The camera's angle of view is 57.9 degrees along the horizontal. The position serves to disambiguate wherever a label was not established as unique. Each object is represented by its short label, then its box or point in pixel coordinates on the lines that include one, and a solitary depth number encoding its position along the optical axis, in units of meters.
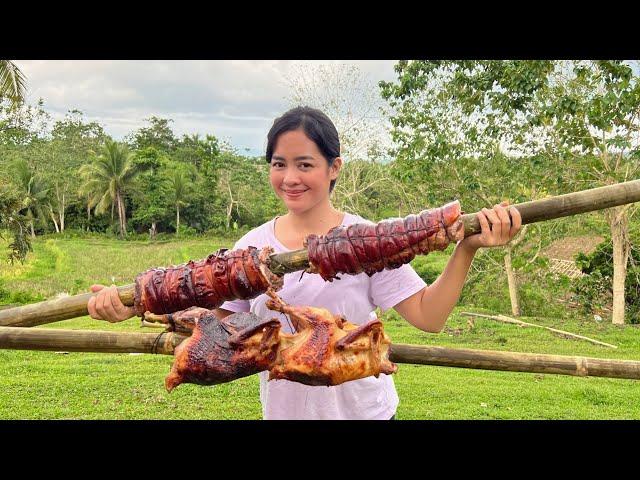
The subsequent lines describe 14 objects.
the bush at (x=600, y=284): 13.03
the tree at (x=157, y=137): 39.94
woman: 2.21
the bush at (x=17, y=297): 16.42
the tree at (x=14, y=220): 13.93
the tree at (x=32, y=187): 28.48
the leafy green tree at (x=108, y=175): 33.38
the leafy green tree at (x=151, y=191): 35.41
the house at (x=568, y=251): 14.56
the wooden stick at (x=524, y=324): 10.35
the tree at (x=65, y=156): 33.41
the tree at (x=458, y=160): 10.99
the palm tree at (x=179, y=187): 34.37
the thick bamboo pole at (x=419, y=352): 2.03
